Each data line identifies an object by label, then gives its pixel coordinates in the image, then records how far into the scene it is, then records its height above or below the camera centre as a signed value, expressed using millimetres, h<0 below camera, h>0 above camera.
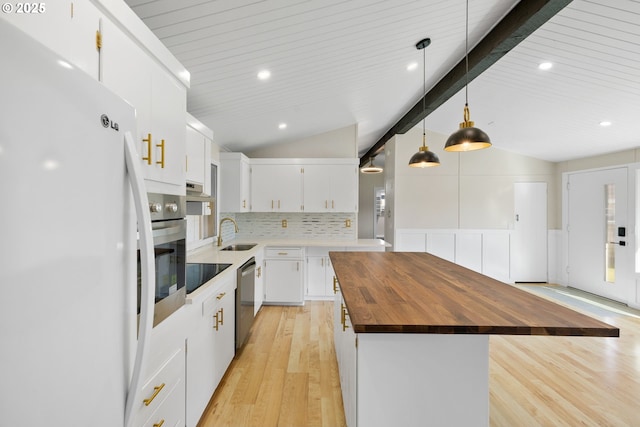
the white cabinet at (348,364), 1423 -869
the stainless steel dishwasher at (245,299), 2598 -801
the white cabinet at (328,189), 4520 +427
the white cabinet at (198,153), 2119 +501
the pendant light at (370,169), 4785 +787
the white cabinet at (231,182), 4129 +480
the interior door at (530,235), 5469 -304
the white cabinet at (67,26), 751 +529
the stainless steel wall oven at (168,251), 1226 -164
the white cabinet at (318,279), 4398 -932
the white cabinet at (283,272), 4152 -784
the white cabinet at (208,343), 1666 -857
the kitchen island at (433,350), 1145 -573
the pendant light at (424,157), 2660 +550
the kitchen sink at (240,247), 3749 -402
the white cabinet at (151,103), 1062 +489
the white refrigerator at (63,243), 460 -54
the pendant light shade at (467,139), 1915 +522
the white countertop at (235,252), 1986 -400
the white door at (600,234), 4219 -228
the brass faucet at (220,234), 3778 -237
